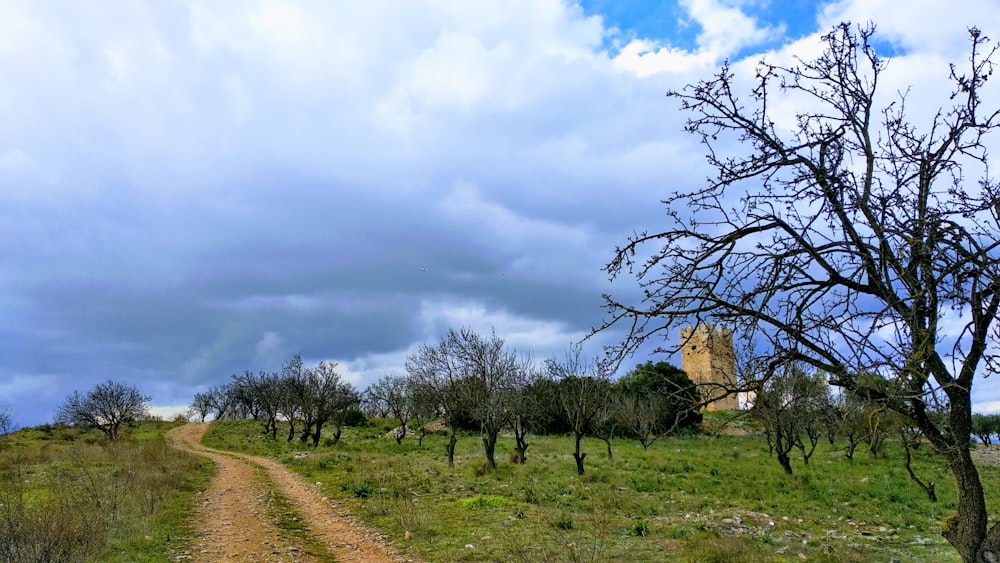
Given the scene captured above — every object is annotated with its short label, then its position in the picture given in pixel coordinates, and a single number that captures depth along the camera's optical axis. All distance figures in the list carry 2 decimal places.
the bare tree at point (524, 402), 26.78
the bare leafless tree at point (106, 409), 56.62
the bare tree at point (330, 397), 44.84
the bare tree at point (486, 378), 25.12
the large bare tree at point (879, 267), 4.43
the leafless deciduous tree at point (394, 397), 50.75
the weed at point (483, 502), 14.16
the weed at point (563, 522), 11.48
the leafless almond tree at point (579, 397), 26.52
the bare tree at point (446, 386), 28.17
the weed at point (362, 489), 15.93
